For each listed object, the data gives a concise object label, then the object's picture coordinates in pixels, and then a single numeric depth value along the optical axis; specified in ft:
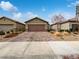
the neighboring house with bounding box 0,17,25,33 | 51.60
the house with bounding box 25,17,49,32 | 54.95
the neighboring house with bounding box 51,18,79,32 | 47.87
